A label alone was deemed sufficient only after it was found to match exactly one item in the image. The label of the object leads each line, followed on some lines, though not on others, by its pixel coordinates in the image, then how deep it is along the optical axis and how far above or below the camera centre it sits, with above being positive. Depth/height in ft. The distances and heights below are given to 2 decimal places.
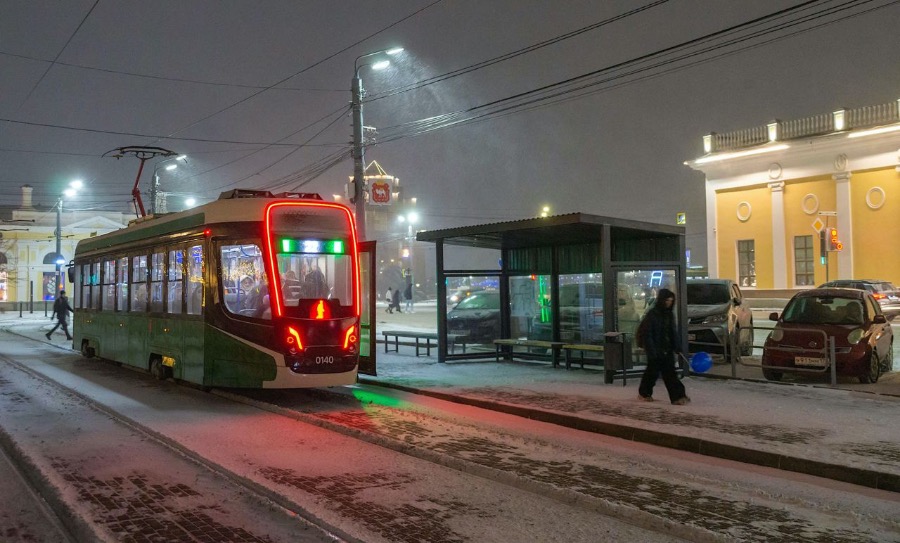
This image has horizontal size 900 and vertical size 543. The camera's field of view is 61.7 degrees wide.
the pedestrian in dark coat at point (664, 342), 35.58 -2.37
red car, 41.98 -2.63
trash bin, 42.47 -3.41
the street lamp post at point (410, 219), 144.59 +15.43
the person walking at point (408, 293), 161.89 +0.48
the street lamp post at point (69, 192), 127.85 +19.02
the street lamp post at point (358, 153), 63.52 +12.17
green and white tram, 36.60 +0.22
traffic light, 115.34 +7.33
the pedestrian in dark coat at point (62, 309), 92.59 -1.12
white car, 54.49 -1.64
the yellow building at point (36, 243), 209.26 +16.24
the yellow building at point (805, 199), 115.96 +15.13
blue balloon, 43.21 -4.08
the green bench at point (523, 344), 50.80 -3.61
